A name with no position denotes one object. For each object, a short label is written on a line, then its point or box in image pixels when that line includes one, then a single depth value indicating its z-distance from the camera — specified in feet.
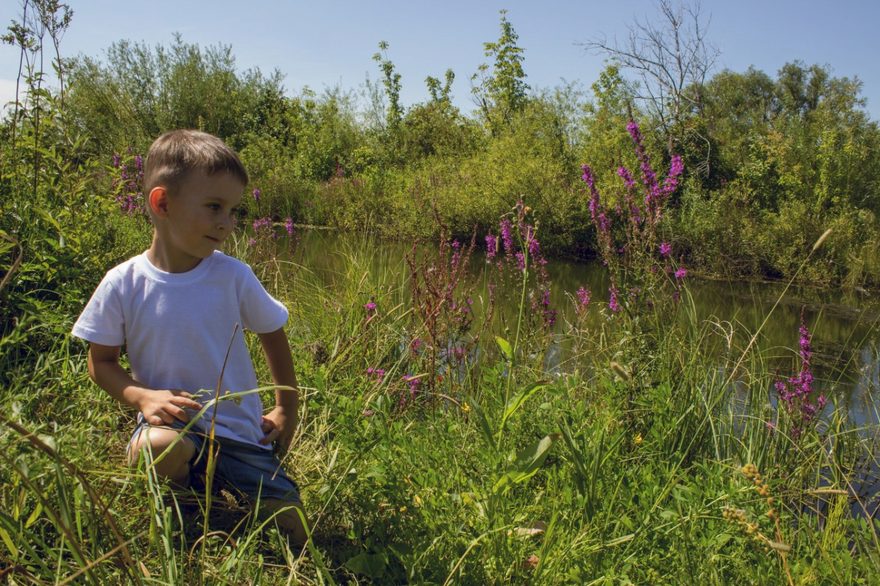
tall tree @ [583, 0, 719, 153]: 54.90
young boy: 5.64
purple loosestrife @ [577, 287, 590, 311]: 12.27
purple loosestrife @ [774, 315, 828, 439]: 10.38
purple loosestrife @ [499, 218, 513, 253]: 12.57
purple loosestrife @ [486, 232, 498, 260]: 13.22
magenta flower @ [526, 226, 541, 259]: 7.08
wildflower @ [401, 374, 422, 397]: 9.87
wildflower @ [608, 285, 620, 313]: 10.37
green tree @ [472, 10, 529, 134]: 76.07
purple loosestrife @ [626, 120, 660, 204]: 10.11
